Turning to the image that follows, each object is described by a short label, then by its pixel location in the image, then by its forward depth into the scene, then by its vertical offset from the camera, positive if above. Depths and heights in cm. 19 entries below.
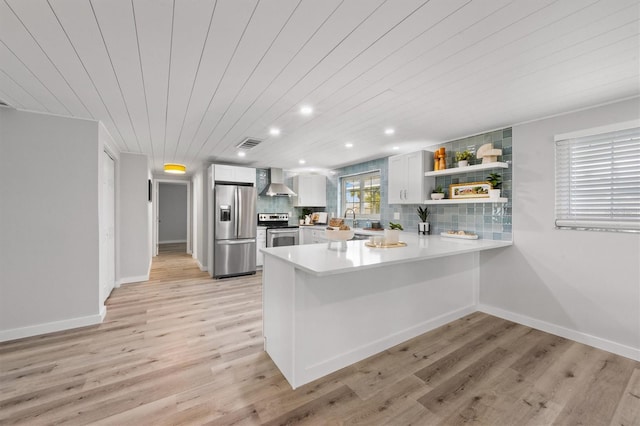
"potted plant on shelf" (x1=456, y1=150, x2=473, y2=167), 332 +71
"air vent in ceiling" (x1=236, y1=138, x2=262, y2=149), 364 +99
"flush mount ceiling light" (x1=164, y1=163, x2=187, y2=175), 486 +81
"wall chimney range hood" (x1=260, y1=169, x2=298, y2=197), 574 +55
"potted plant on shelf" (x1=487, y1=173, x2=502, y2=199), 298 +34
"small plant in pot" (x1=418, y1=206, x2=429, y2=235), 390 -13
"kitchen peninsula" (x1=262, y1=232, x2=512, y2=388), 190 -78
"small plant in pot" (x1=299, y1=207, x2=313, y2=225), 625 -12
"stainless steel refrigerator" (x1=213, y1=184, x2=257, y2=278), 486 -38
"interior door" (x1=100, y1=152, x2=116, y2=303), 313 -30
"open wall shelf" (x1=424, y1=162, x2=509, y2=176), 295 +53
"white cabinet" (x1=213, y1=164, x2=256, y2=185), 494 +73
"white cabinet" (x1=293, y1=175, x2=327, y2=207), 611 +50
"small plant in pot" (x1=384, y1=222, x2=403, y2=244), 268 -26
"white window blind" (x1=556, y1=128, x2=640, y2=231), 230 +29
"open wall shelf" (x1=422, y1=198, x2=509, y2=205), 297 +13
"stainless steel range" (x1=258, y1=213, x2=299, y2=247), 563 -41
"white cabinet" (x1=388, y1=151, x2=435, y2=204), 376 +51
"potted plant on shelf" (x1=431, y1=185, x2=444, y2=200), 360 +26
